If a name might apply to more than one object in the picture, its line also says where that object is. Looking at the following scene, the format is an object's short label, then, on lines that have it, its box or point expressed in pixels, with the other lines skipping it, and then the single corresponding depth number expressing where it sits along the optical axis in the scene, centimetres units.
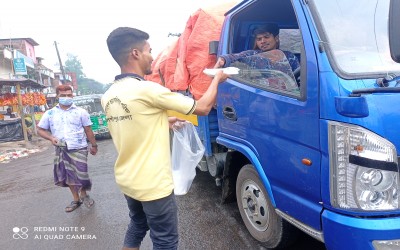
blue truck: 157
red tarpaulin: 329
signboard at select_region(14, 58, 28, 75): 1748
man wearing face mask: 415
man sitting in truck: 257
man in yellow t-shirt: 186
